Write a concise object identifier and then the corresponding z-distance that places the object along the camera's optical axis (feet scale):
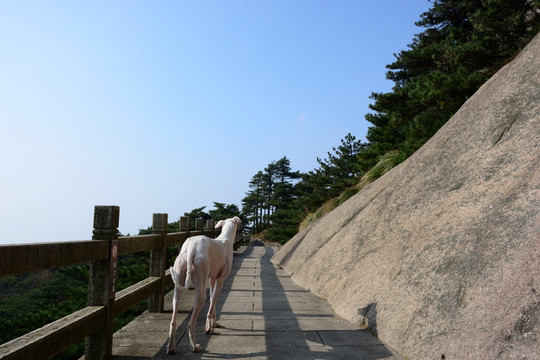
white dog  13.77
